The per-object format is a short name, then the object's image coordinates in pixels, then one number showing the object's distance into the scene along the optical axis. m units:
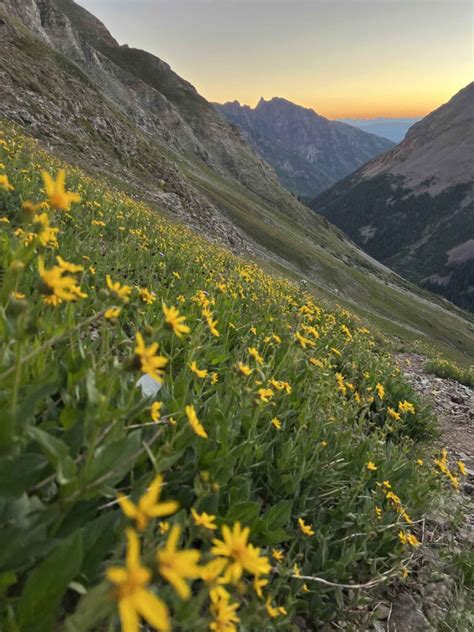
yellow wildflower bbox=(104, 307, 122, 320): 2.66
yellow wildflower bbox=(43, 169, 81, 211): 2.50
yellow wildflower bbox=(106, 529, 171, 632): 0.91
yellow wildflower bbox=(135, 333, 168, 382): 2.06
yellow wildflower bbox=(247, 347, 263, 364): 3.98
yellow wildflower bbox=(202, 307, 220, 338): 3.97
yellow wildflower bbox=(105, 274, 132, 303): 2.60
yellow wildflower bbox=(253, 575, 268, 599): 1.84
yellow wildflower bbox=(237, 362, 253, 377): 3.31
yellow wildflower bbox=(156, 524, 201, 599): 1.06
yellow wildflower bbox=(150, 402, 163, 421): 2.53
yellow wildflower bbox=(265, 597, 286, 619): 2.06
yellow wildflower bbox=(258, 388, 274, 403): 3.35
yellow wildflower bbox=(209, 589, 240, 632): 1.74
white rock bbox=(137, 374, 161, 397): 4.01
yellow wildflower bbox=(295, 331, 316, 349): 4.69
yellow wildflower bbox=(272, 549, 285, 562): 2.96
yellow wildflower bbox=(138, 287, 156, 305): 3.58
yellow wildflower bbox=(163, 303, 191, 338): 2.69
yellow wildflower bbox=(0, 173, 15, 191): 3.44
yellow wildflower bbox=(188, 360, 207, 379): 3.17
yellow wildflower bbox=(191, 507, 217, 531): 1.83
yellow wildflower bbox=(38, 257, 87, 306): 2.15
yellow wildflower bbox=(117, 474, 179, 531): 1.06
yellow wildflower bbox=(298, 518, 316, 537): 3.25
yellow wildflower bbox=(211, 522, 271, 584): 1.48
